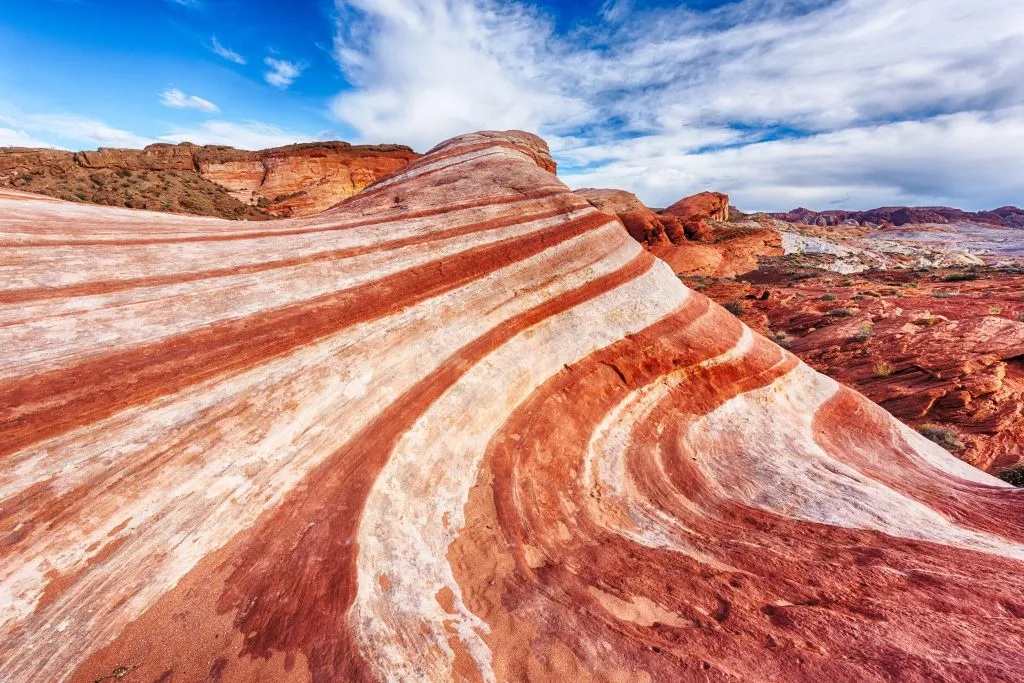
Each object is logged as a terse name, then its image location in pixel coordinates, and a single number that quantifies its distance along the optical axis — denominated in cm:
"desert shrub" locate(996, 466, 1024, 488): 757
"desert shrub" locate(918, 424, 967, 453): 873
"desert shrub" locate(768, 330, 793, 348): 1612
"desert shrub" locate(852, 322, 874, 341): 1470
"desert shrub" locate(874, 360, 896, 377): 1225
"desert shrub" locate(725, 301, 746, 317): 2095
